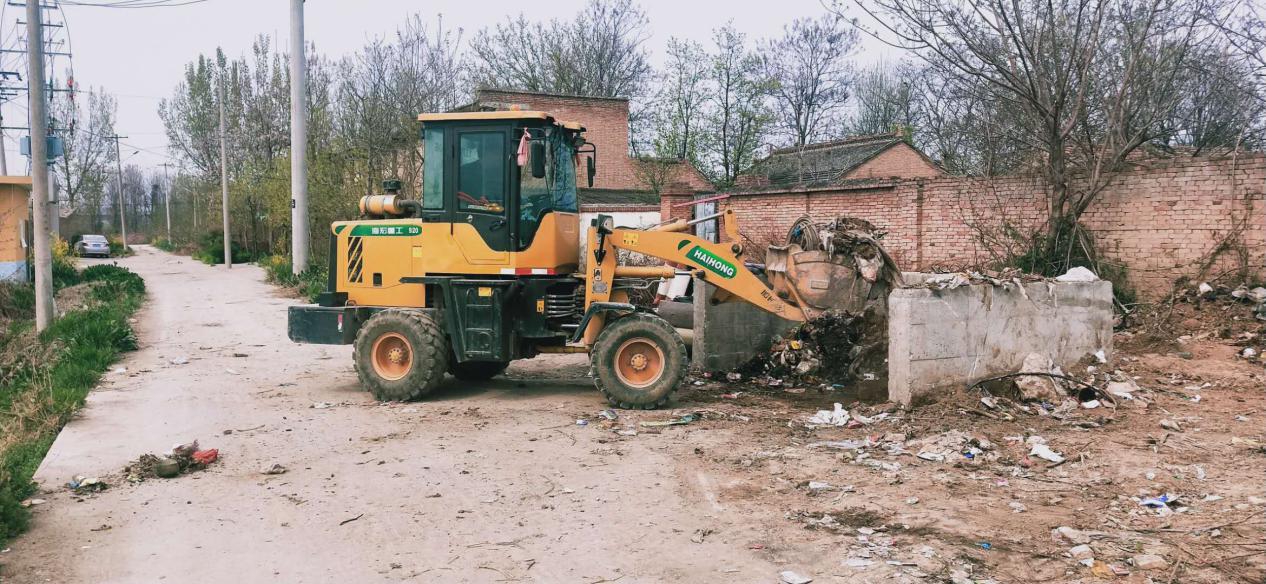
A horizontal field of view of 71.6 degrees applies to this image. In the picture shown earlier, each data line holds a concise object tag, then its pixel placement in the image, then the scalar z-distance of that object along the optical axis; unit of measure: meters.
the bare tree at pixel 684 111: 27.70
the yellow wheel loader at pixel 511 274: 8.46
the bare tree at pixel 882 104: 35.19
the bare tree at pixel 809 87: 32.47
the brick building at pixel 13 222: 20.25
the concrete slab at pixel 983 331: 7.87
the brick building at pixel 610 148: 26.47
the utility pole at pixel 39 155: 12.02
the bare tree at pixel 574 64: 33.03
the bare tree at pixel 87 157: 44.06
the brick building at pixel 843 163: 26.64
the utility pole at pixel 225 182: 28.83
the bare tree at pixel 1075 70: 11.42
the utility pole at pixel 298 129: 17.53
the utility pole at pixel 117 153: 50.05
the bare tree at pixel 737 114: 28.83
